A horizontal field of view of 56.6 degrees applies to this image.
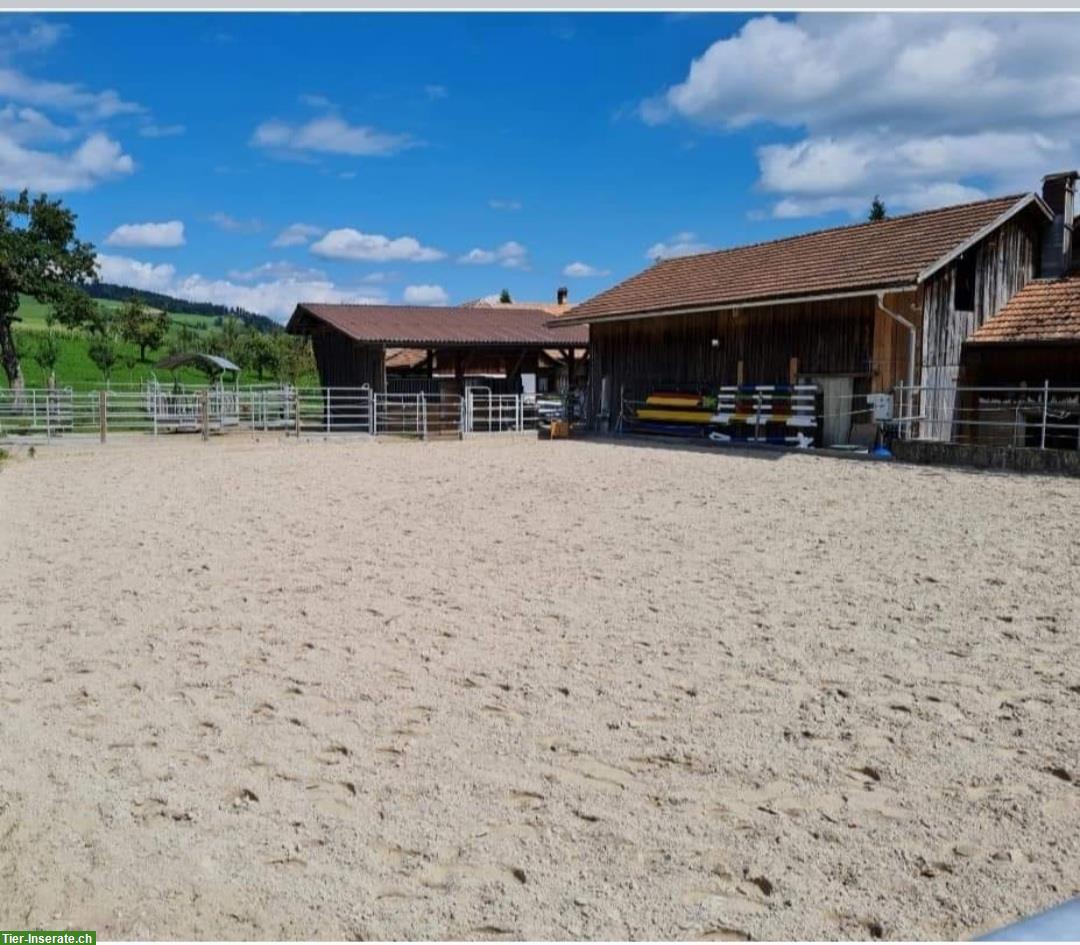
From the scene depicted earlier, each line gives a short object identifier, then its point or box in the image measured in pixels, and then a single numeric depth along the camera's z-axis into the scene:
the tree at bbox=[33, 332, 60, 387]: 45.56
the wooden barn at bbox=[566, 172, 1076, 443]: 18.28
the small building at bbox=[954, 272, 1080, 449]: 17.36
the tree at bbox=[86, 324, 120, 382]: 47.84
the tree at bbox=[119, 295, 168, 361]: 52.31
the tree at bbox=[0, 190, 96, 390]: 33.72
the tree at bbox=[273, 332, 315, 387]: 48.88
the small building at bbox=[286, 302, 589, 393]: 28.30
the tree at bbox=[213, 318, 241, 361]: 55.31
